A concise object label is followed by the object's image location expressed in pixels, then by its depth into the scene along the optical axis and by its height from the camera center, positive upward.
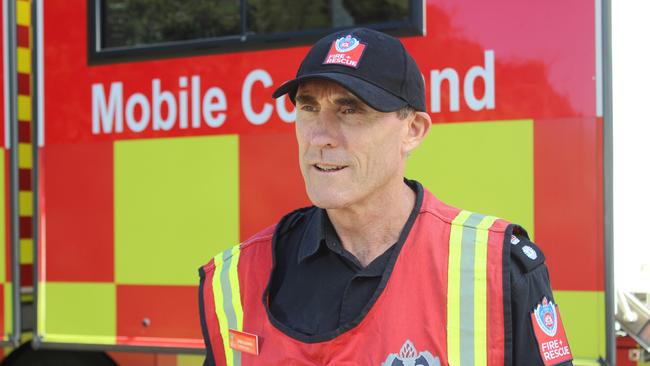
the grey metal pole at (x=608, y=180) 4.96 +0.00
